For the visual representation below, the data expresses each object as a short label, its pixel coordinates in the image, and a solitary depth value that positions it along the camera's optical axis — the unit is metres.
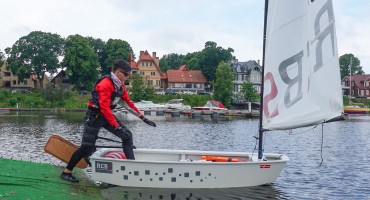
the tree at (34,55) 94.75
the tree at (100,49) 109.56
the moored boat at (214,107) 73.38
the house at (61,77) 111.74
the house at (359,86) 136.88
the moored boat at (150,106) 74.75
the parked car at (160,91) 102.38
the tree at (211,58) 113.44
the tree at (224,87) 90.62
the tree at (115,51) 105.12
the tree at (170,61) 153.99
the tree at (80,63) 93.25
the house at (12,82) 114.50
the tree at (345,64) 153.62
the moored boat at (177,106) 75.64
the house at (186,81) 113.69
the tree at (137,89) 85.44
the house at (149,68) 112.19
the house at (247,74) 116.94
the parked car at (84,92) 92.74
